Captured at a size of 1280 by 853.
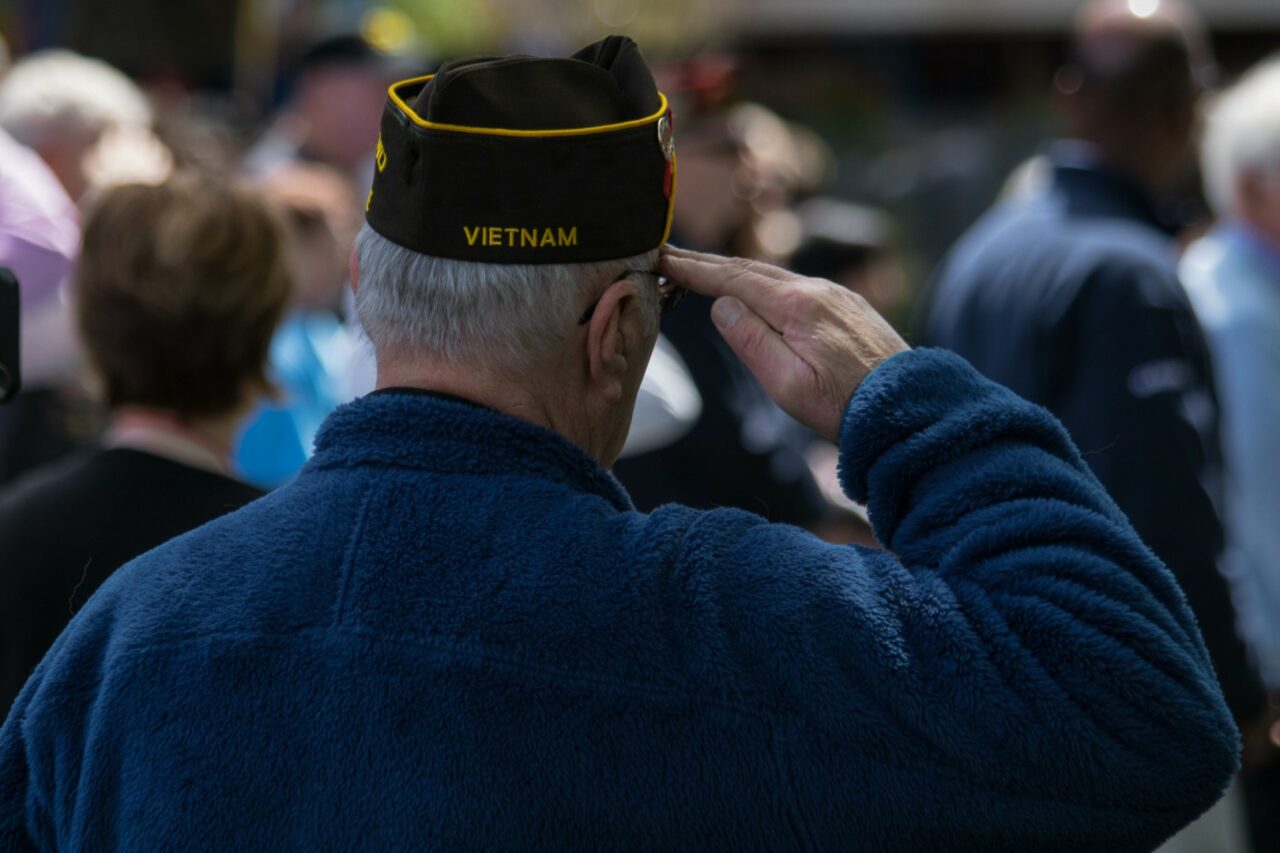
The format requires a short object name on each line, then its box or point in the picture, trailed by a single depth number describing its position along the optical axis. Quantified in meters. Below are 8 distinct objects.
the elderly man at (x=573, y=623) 2.76
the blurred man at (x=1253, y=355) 7.54
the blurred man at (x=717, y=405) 7.08
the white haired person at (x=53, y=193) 6.10
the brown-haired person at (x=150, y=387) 4.66
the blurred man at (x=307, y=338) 7.05
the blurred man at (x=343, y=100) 11.73
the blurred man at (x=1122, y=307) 6.56
